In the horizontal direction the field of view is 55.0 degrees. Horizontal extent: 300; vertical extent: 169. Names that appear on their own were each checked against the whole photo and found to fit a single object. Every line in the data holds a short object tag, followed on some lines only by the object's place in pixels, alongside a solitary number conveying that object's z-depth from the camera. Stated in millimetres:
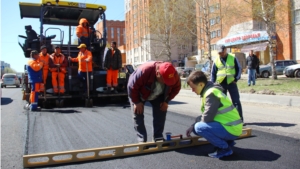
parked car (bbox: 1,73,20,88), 29769
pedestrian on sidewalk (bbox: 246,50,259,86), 14539
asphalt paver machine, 9414
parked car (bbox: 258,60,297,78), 24281
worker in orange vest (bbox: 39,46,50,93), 8883
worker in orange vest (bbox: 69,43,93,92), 9109
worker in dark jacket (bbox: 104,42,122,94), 9477
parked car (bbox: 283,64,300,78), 21141
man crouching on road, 3734
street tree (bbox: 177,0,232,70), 22750
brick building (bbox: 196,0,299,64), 22938
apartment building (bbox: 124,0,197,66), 33419
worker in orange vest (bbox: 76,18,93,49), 9805
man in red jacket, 3959
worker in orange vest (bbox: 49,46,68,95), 9078
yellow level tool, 3752
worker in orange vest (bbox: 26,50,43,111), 8297
